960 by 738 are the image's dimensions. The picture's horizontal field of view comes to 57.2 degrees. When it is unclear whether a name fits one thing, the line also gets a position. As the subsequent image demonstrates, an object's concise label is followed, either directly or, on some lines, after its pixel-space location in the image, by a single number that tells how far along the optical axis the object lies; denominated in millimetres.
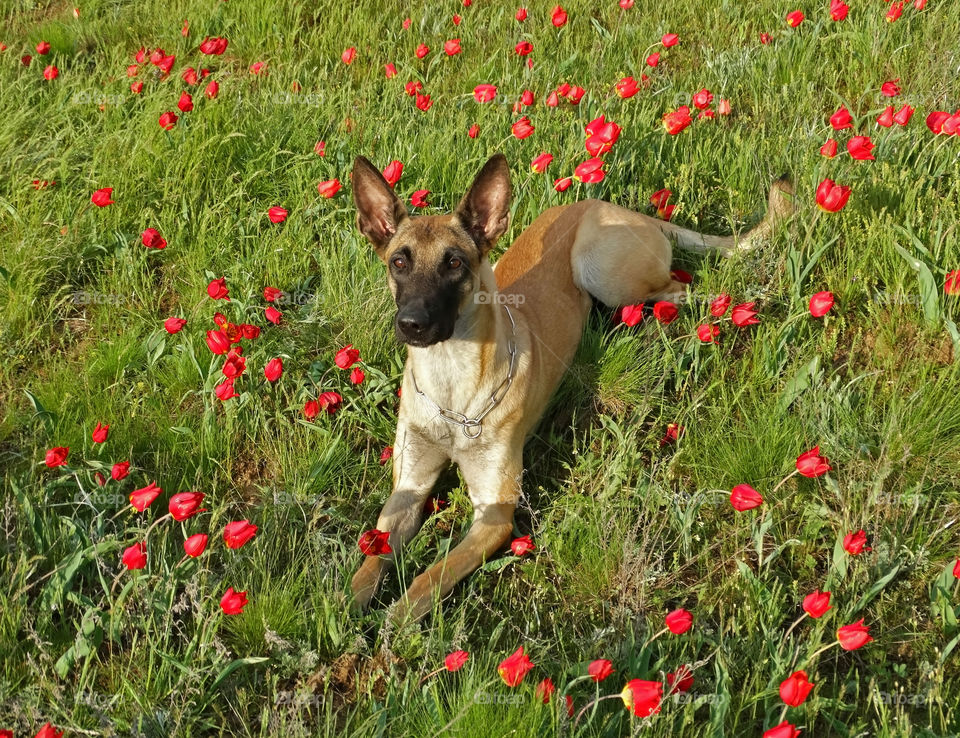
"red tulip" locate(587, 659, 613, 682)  2281
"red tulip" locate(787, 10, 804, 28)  5344
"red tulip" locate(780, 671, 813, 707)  2113
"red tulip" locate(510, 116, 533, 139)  4453
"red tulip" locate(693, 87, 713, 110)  4750
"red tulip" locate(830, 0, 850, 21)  5191
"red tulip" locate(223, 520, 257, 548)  2533
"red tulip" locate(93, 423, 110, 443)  3037
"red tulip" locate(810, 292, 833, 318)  3402
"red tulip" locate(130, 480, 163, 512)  2697
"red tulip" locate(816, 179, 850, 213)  3494
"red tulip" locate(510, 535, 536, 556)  3064
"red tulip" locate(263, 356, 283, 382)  3530
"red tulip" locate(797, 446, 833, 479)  2717
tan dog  3459
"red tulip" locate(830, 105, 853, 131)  4137
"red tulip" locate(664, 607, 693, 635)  2352
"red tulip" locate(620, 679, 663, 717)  2059
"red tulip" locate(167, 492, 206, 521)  2559
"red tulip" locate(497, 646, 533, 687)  2221
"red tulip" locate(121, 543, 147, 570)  2490
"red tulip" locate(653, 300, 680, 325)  3836
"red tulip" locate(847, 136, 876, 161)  3729
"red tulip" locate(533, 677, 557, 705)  2289
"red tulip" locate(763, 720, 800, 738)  2039
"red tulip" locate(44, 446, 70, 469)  2838
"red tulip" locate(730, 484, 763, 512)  2688
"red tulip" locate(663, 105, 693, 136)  4395
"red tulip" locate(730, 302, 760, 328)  3588
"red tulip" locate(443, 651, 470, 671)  2347
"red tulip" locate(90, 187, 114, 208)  4352
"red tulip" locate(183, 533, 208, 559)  2516
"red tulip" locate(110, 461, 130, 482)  2951
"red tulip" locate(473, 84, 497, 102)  5032
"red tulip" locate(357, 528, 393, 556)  2779
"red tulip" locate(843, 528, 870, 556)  2627
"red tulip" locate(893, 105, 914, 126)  4055
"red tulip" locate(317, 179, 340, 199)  4234
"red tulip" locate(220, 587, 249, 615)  2451
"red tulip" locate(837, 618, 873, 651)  2242
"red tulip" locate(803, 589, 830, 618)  2354
